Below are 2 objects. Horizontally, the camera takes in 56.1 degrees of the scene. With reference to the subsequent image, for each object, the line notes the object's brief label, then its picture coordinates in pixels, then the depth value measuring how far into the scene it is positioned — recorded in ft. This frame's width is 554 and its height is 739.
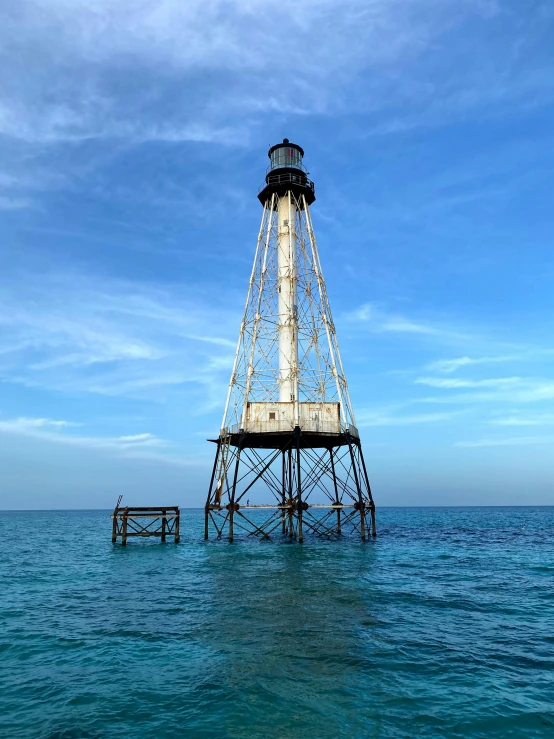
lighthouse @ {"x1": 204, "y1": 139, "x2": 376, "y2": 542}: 115.44
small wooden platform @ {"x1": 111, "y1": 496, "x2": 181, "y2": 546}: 133.28
